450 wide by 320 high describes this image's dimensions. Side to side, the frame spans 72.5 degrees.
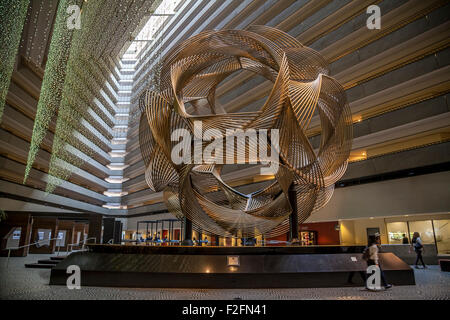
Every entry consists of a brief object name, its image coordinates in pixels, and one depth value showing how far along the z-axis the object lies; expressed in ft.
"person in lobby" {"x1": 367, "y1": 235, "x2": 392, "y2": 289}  21.70
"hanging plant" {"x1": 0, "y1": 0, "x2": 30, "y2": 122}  23.06
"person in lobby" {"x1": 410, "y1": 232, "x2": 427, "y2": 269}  37.58
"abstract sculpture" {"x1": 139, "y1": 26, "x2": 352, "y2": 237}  22.50
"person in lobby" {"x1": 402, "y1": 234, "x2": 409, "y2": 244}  48.33
